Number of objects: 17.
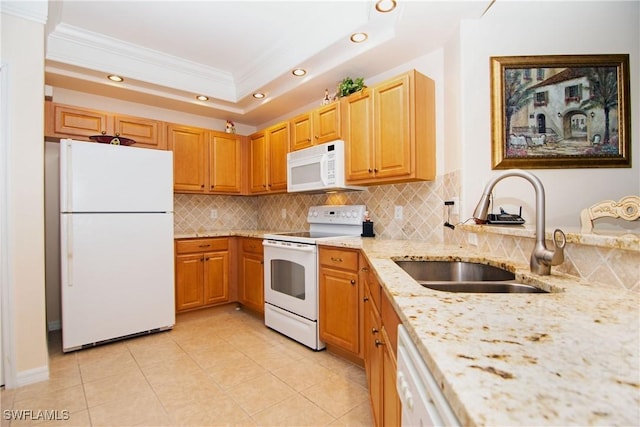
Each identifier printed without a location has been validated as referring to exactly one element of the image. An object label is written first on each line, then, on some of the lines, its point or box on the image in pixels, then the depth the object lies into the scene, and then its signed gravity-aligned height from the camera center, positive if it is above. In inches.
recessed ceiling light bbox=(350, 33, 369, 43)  88.4 +50.9
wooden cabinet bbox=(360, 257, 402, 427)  39.9 -22.1
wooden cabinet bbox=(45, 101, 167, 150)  108.3 +34.3
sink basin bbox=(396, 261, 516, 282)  63.0 -11.7
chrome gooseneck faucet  44.1 -4.0
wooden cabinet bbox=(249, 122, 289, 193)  132.0 +25.5
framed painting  76.9 +25.1
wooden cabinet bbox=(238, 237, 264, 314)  124.6 -24.2
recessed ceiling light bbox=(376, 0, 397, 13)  74.3 +50.7
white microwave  105.4 +16.7
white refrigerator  94.8 -8.1
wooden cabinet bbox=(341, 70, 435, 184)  87.5 +24.9
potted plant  101.7 +42.6
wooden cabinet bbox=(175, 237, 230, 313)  125.2 -23.4
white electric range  97.7 -19.3
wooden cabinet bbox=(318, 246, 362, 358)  86.3 -24.4
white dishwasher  19.9 -13.2
